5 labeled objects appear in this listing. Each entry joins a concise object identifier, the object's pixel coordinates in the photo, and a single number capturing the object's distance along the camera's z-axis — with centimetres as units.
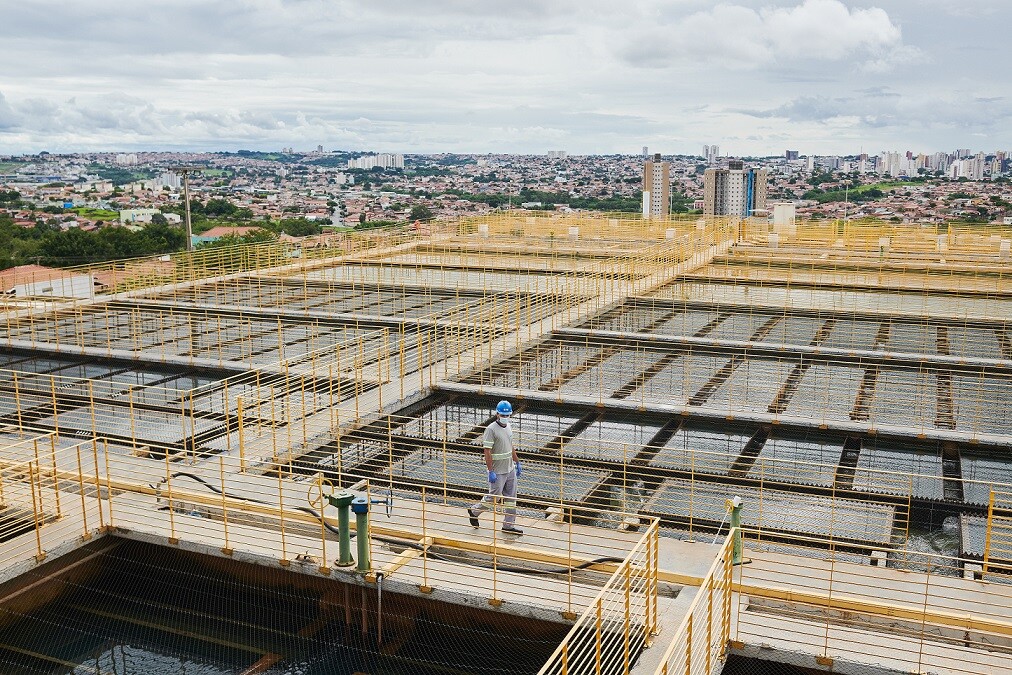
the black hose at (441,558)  823
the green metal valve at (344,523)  830
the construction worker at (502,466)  909
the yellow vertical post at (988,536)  795
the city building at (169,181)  16175
